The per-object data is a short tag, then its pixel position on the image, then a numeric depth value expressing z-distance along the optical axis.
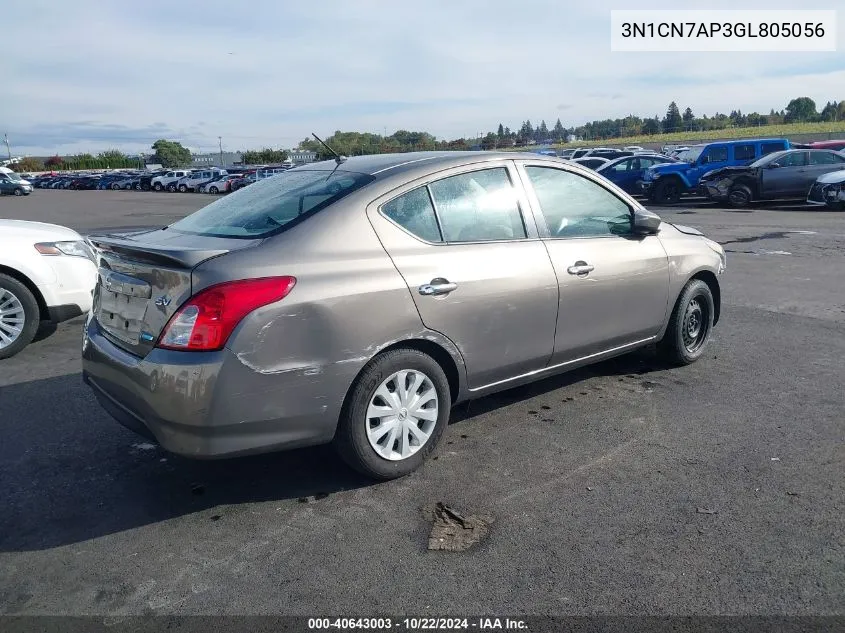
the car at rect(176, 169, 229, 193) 48.12
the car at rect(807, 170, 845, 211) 17.92
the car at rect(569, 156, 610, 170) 23.98
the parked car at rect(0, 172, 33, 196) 47.50
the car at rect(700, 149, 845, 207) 19.55
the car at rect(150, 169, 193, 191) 52.59
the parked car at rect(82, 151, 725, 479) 3.24
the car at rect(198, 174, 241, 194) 45.22
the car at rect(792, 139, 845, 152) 24.68
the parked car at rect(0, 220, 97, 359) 6.25
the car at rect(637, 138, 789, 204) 22.05
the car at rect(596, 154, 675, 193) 22.73
